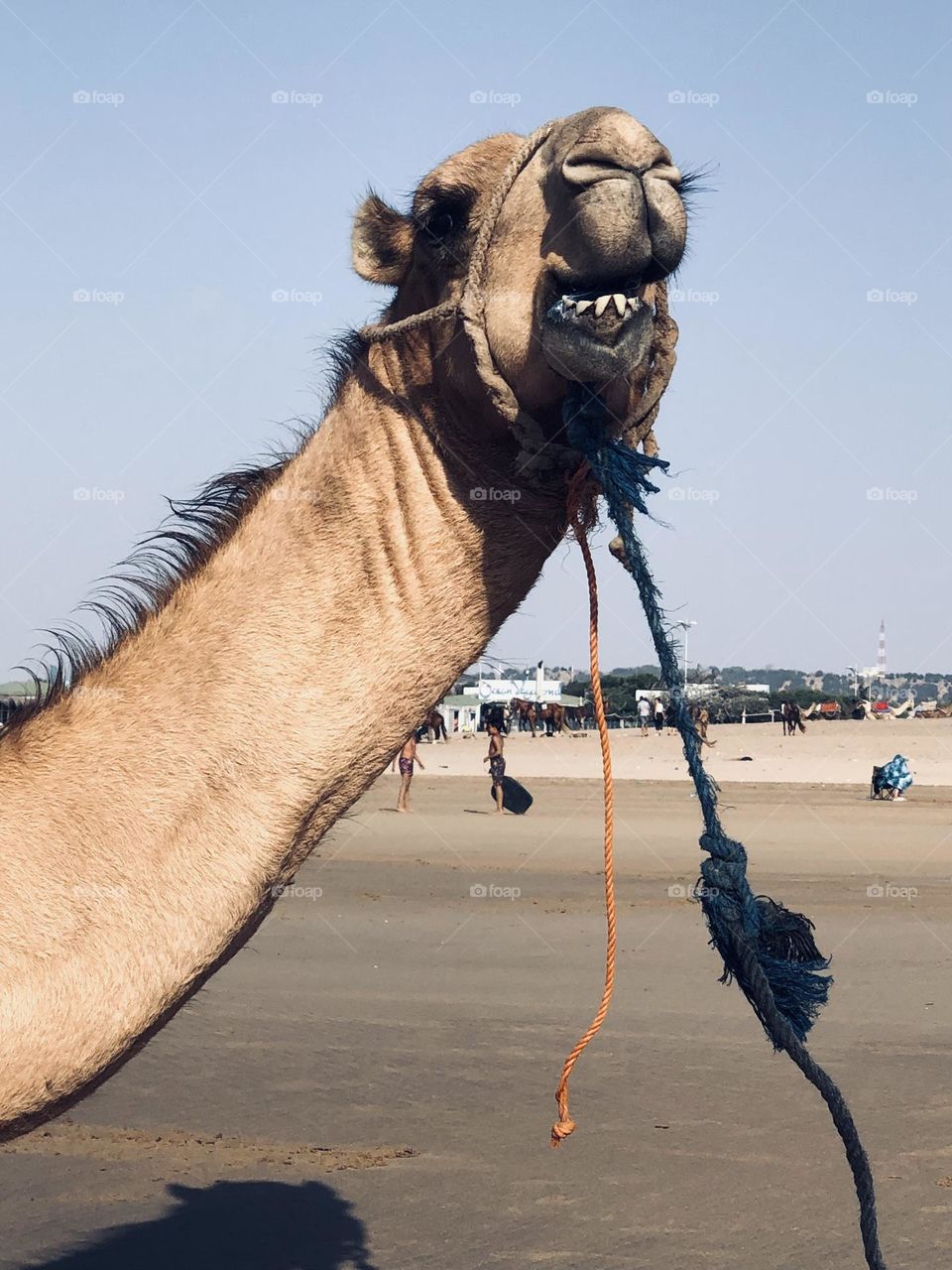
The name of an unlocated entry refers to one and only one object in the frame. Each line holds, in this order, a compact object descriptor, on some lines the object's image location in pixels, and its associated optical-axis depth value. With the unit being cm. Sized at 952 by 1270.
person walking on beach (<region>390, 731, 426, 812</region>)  2884
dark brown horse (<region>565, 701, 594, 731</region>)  8338
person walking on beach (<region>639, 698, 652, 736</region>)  6631
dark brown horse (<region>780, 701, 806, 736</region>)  6090
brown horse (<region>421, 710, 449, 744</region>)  6406
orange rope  320
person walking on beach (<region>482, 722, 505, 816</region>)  2919
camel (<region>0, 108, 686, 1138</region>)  280
